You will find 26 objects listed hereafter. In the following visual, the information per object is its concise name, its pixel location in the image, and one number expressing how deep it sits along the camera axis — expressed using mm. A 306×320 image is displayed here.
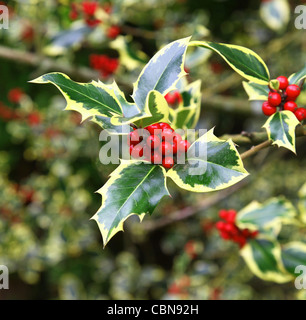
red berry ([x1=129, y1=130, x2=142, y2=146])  362
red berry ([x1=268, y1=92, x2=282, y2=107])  386
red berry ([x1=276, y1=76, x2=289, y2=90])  386
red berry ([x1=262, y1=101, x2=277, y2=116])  390
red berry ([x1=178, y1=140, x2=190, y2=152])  366
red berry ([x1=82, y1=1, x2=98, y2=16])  702
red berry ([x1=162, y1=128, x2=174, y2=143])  361
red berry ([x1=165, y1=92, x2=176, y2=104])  524
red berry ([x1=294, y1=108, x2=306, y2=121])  383
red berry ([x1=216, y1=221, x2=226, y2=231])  574
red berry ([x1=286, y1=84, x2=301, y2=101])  381
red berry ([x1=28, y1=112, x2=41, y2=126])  967
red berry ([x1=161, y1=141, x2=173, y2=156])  359
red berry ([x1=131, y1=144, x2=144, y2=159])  364
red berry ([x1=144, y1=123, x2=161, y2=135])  364
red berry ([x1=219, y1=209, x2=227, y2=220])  577
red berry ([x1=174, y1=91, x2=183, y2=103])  498
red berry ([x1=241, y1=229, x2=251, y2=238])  579
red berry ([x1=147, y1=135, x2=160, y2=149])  358
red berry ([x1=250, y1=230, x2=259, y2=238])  584
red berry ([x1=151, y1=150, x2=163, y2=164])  364
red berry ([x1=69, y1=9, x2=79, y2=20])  726
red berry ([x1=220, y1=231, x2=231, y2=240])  576
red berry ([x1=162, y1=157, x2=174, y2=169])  364
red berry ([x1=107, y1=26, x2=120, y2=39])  720
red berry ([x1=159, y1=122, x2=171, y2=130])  367
